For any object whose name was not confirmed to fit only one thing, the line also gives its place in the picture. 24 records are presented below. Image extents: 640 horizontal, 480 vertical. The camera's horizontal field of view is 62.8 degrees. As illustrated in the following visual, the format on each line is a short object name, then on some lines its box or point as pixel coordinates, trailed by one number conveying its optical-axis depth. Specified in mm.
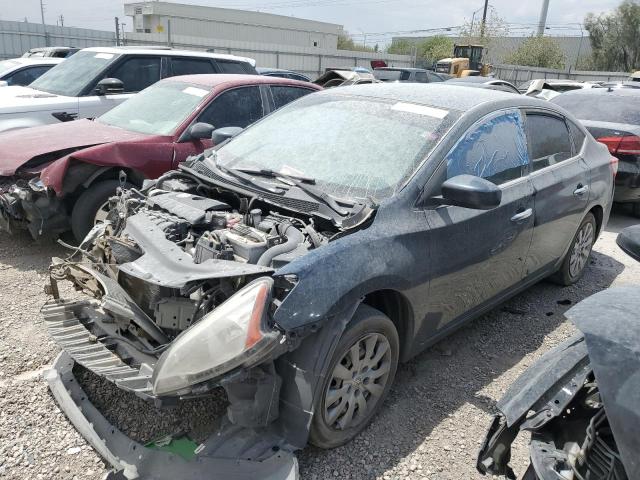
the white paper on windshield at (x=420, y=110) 3284
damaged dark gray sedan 2270
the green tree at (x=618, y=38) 48312
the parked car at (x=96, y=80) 6453
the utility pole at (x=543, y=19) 46253
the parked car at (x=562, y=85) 13875
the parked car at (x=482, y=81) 10706
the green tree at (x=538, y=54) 45031
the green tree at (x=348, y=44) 66500
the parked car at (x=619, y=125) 6906
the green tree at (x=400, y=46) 69056
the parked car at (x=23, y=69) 10117
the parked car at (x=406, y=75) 20562
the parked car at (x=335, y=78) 10905
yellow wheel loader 27141
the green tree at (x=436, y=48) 47447
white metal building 40688
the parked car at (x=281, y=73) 13762
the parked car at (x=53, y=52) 13742
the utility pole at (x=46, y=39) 21336
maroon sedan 4594
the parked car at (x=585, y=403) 1562
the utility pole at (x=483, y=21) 44709
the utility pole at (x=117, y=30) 19617
